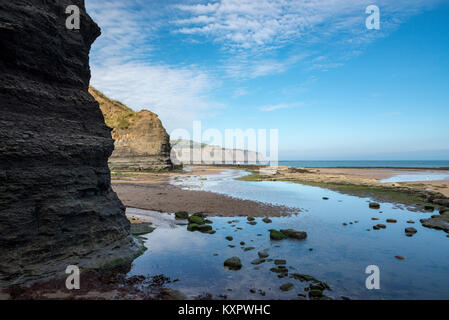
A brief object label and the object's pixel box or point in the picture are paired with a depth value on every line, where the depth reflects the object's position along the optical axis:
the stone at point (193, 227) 15.43
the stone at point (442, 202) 22.83
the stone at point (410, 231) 15.25
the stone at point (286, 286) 8.46
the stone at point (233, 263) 10.13
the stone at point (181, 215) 18.08
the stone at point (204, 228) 15.20
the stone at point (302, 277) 9.20
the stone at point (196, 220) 16.40
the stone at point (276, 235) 13.83
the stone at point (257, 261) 10.67
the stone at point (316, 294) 8.05
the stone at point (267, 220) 17.64
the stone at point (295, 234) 14.08
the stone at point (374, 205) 23.34
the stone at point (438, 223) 16.28
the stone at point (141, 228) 14.34
